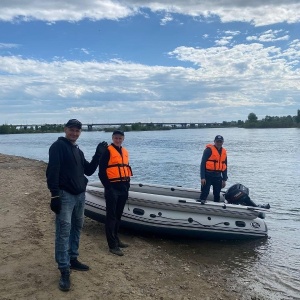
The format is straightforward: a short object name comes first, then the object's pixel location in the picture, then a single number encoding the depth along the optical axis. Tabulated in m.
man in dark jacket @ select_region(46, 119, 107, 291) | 4.07
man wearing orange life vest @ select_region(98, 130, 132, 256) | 5.55
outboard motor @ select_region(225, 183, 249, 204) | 8.05
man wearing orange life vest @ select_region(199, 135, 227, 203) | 8.03
